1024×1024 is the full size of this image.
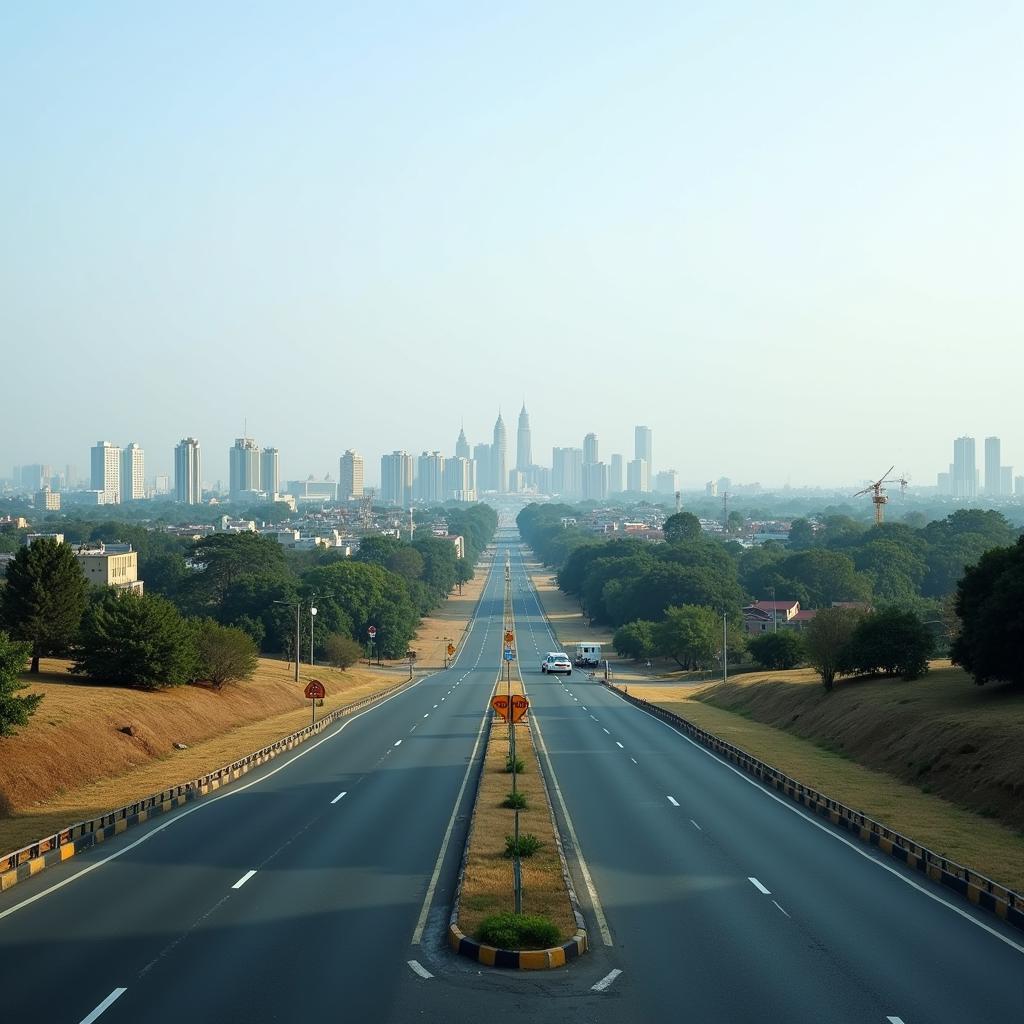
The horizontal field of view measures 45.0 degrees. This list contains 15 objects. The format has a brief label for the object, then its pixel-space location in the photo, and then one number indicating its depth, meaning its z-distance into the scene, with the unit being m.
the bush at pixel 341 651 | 90.38
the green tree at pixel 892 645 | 54.72
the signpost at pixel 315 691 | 52.69
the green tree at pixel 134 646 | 52.34
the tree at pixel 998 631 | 42.75
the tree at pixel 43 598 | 53.47
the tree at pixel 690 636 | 94.44
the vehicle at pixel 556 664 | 89.56
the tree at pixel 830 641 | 57.59
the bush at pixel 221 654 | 59.34
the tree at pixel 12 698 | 34.62
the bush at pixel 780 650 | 83.19
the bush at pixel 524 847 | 23.83
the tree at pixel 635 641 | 104.69
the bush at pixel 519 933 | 17.56
